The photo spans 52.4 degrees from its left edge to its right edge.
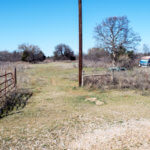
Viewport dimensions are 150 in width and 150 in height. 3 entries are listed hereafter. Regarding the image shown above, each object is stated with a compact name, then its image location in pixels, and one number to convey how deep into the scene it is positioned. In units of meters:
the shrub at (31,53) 45.88
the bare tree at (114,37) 27.32
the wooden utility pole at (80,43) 9.69
